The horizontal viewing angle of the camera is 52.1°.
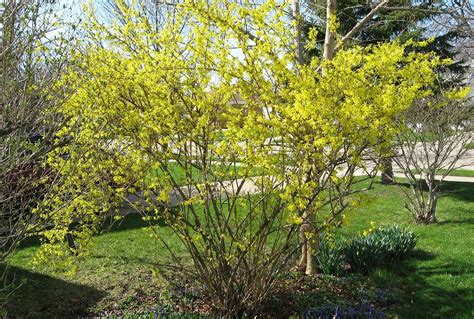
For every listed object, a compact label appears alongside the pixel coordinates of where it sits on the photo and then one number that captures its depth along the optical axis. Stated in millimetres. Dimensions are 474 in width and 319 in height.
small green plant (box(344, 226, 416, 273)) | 5949
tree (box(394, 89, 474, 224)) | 8469
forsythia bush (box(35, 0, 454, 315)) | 3535
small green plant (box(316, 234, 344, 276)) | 5781
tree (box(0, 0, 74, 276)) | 2918
